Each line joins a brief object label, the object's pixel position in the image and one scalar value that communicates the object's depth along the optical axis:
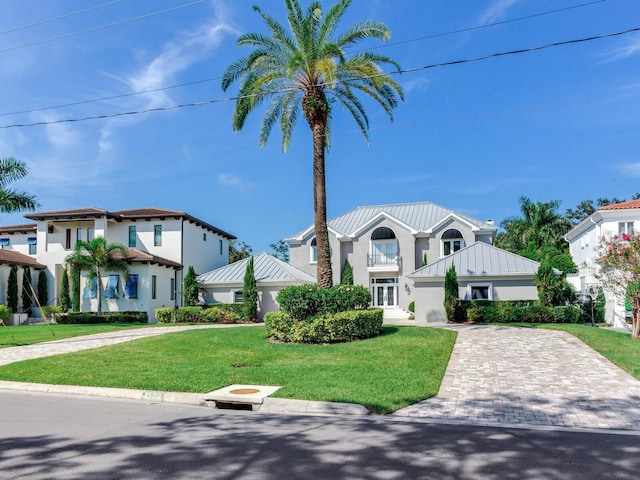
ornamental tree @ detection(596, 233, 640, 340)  19.03
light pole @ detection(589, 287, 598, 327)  29.57
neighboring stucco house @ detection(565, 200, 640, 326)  29.50
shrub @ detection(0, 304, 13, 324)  32.93
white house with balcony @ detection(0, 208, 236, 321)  36.91
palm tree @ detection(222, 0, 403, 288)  19.73
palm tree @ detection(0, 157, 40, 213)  26.84
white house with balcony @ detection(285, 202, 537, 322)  40.91
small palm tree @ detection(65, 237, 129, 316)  35.12
